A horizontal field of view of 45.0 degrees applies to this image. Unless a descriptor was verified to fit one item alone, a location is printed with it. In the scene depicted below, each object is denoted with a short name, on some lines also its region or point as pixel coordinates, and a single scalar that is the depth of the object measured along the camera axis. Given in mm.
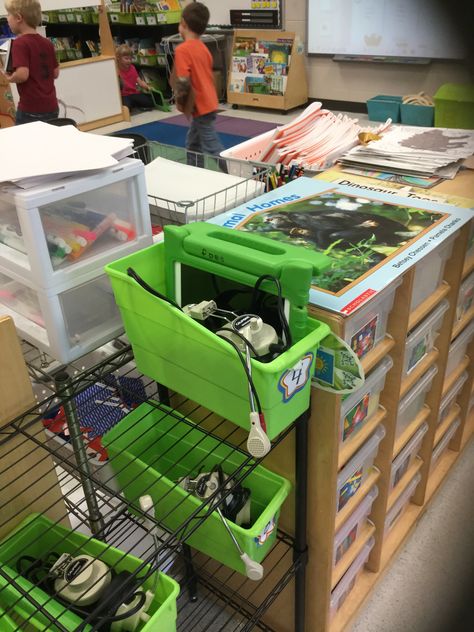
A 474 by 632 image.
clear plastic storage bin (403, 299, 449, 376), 1236
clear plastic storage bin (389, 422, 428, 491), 1415
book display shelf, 5430
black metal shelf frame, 902
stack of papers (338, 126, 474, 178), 1463
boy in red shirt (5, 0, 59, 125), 3176
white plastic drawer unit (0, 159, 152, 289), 893
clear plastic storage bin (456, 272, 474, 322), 1409
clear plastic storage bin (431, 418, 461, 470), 1673
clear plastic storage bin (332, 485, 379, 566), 1242
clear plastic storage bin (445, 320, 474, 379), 1507
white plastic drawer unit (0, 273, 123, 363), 978
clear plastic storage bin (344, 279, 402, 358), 961
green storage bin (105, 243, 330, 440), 819
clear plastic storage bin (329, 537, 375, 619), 1325
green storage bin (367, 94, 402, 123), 2738
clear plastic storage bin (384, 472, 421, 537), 1504
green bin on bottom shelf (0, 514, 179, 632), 811
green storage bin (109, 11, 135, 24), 6157
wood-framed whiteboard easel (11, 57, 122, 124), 5211
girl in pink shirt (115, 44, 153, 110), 5949
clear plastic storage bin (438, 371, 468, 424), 1589
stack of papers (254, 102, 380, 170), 1677
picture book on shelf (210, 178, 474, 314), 958
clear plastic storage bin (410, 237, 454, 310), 1155
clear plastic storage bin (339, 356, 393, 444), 1076
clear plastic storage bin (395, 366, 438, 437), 1329
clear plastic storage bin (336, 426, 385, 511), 1161
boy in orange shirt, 3141
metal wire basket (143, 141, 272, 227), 1263
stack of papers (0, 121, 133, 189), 891
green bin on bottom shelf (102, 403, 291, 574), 1019
